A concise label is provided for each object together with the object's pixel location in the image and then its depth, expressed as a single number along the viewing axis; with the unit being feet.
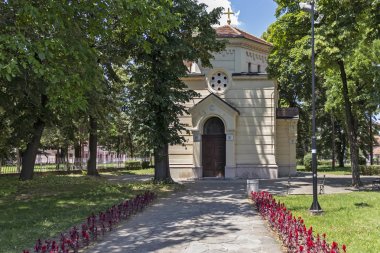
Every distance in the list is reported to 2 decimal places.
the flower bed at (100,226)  24.77
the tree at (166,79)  65.87
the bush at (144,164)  148.80
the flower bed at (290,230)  22.10
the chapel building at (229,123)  88.22
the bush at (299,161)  191.20
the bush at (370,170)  113.39
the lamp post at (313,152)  40.29
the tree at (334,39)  58.65
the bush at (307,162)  136.13
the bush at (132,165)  140.46
